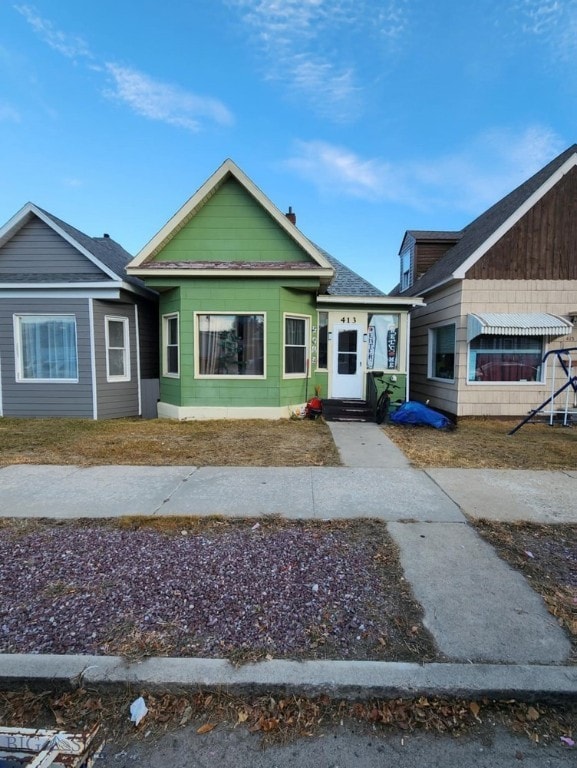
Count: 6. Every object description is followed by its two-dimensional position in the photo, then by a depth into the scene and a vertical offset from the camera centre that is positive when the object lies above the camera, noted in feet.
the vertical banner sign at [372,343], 36.32 +1.00
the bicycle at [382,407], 32.27 -4.50
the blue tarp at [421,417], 31.17 -5.17
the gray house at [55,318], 33.32 +3.07
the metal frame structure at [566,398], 31.29 -3.75
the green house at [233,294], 31.99 +5.12
